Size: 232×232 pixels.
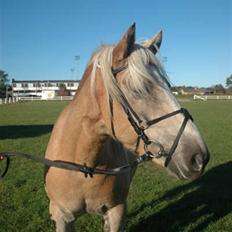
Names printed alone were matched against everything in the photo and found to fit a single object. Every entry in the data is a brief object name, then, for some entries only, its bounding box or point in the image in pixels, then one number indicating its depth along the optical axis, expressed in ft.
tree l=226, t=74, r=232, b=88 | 464.44
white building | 415.35
